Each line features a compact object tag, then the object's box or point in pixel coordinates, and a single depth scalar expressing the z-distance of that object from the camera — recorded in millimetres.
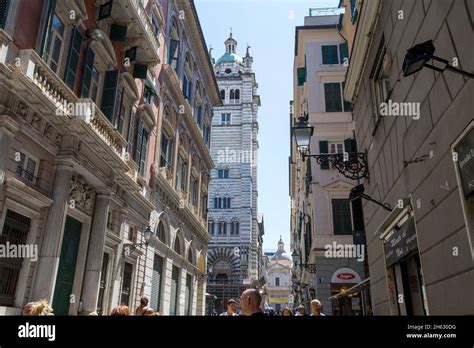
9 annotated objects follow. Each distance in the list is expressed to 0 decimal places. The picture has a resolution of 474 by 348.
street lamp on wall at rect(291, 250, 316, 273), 22638
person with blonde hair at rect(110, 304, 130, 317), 6697
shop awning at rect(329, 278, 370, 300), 12008
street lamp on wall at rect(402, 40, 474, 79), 4445
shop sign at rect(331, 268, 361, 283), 20516
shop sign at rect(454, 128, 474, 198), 4043
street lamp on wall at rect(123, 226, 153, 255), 14456
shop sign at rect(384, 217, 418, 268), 6376
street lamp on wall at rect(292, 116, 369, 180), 9633
